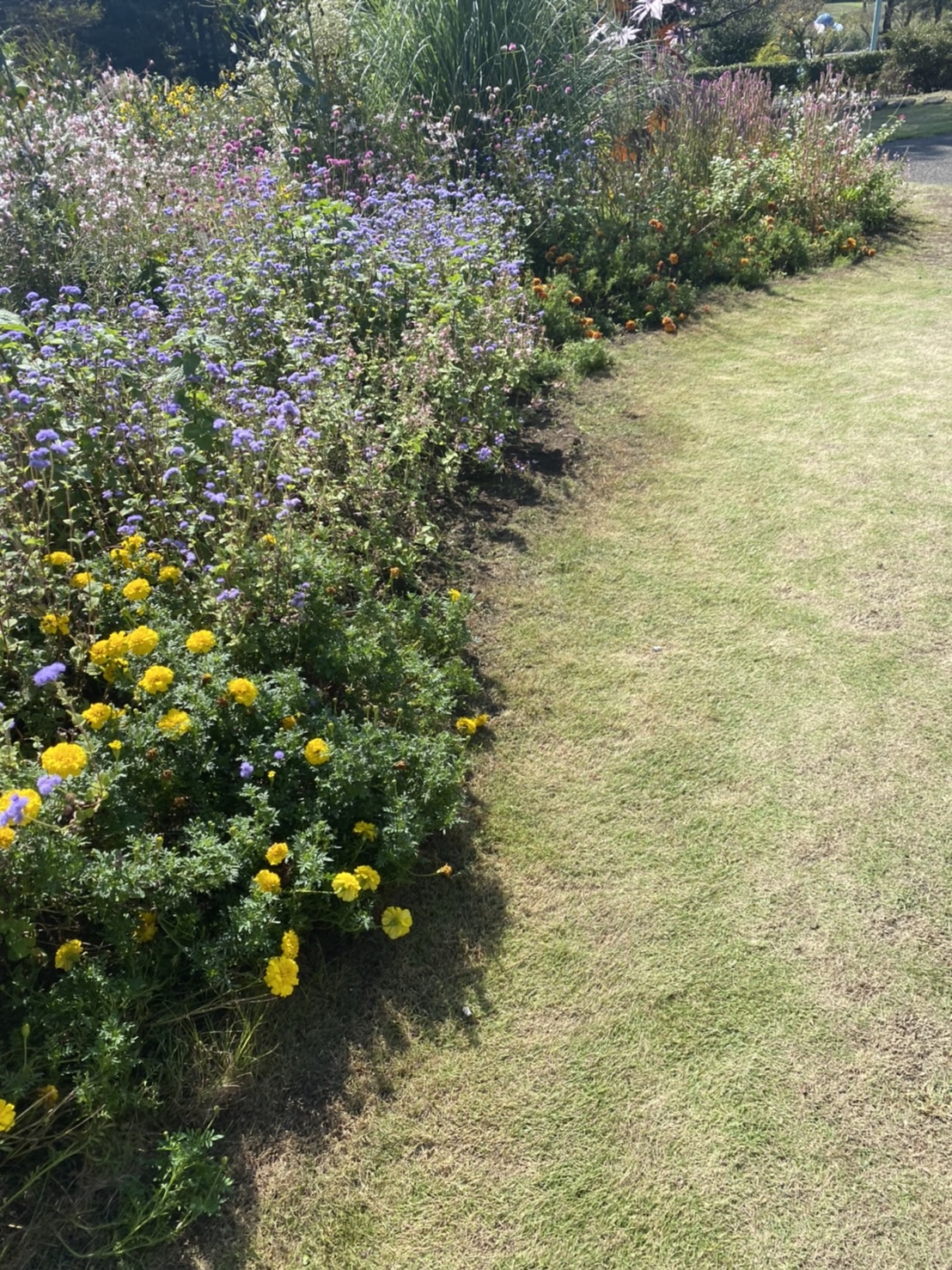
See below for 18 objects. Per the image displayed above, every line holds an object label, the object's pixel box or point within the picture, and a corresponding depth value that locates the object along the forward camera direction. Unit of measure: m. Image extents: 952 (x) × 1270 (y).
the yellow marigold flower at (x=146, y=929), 2.00
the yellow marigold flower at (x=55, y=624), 2.45
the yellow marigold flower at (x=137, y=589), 2.38
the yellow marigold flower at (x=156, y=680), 2.13
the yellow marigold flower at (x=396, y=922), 2.25
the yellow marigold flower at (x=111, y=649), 2.20
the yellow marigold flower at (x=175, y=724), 2.09
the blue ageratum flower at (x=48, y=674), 2.03
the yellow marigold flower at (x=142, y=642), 2.17
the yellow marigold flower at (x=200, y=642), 2.24
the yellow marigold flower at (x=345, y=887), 2.08
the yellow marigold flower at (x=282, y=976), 2.00
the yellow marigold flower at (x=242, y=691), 2.20
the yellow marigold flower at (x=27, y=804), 1.74
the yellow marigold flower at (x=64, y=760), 1.85
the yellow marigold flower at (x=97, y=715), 2.06
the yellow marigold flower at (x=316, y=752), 2.21
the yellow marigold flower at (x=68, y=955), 1.92
